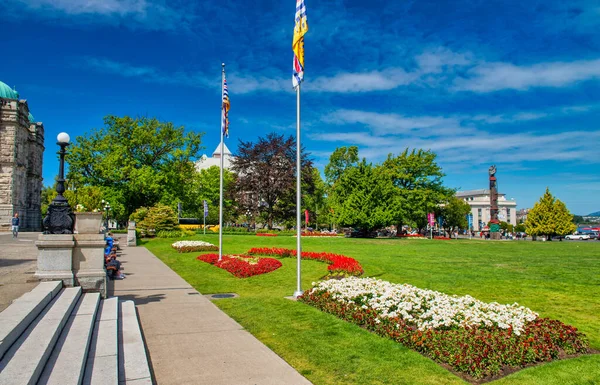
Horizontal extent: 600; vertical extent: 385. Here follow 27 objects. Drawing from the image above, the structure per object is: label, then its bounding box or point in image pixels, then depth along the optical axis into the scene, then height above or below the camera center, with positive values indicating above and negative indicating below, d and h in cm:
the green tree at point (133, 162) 4519 +578
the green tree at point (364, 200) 4350 +130
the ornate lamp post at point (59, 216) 934 -14
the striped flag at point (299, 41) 1101 +485
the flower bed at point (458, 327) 586 -207
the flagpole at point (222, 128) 1789 +378
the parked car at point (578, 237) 6625 -415
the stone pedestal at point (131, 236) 2963 -197
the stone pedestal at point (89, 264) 924 -128
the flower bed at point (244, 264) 1512 -225
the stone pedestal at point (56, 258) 897 -111
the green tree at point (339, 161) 6625 +863
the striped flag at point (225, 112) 1783 +449
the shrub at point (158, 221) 3725 -99
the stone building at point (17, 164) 4524 +564
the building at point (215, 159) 12794 +1733
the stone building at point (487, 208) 14475 +154
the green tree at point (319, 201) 6981 +196
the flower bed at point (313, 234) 4508 -271
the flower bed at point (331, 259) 1468 -219
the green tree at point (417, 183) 5631 +426
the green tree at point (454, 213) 7901 -20
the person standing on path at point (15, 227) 3011 -131
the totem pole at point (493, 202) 5969 +160
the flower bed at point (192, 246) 2447 -227
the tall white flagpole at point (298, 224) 1095 -37
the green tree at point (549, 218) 5500 -82
